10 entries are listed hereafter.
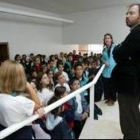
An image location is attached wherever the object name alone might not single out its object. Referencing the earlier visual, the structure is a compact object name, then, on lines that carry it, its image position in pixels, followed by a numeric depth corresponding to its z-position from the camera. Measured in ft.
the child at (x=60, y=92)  6.97
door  21.91
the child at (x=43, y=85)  9.44
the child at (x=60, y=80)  11.45
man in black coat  4.43
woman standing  11.37
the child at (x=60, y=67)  15.04
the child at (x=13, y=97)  3.31
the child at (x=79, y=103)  6.35
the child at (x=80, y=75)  11.95
